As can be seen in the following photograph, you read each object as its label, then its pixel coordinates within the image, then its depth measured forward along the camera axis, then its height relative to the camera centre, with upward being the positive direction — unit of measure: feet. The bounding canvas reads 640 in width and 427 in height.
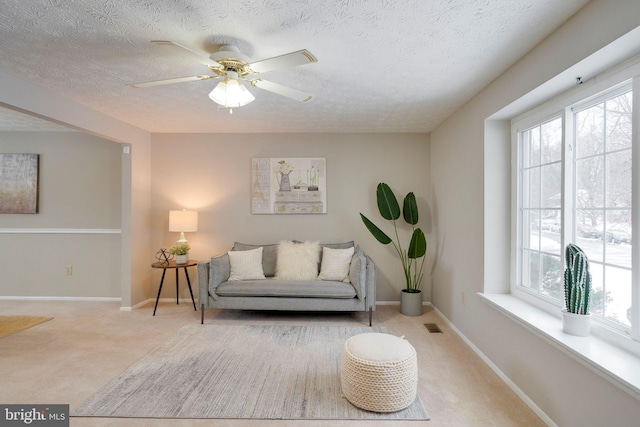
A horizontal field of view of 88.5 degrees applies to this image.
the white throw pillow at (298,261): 12.86 -1.94
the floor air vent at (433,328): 11.32 -4.07
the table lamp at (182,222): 13.62 -0.43
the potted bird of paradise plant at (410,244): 12.84 -1.17
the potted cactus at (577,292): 5.82 -1.43
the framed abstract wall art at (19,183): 14.82 +1.26
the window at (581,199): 5.65 +0.30
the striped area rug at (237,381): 6.69 -4.05
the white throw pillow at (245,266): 12.66 -2.10
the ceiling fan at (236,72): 6.35 +2.92
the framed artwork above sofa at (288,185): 14.64 +1.21
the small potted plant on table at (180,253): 13.23 -1.67
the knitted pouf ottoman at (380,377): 6.63 -3.38
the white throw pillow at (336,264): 12.57 -2.03
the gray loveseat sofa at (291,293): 11.72 -2.88
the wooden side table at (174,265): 12.67 -2.10
